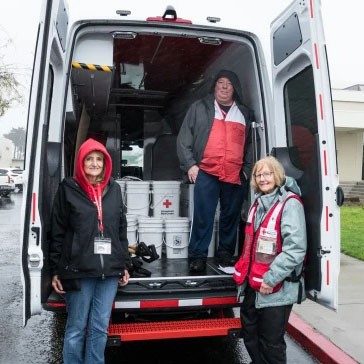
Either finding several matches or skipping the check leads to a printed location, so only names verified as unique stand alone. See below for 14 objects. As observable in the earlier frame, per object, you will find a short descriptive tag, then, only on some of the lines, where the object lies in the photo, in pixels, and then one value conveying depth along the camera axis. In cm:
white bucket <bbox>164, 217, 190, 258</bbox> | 502
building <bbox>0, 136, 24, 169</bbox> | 6249
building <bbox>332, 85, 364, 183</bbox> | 2464
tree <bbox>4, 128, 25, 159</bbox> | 8356
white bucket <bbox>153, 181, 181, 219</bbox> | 570
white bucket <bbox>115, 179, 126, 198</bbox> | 570
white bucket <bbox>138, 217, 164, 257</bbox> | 504
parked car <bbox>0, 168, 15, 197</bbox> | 2414
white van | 315
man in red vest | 440
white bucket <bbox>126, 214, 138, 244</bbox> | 504
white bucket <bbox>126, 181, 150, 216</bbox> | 563
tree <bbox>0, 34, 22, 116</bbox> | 1858
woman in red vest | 315
